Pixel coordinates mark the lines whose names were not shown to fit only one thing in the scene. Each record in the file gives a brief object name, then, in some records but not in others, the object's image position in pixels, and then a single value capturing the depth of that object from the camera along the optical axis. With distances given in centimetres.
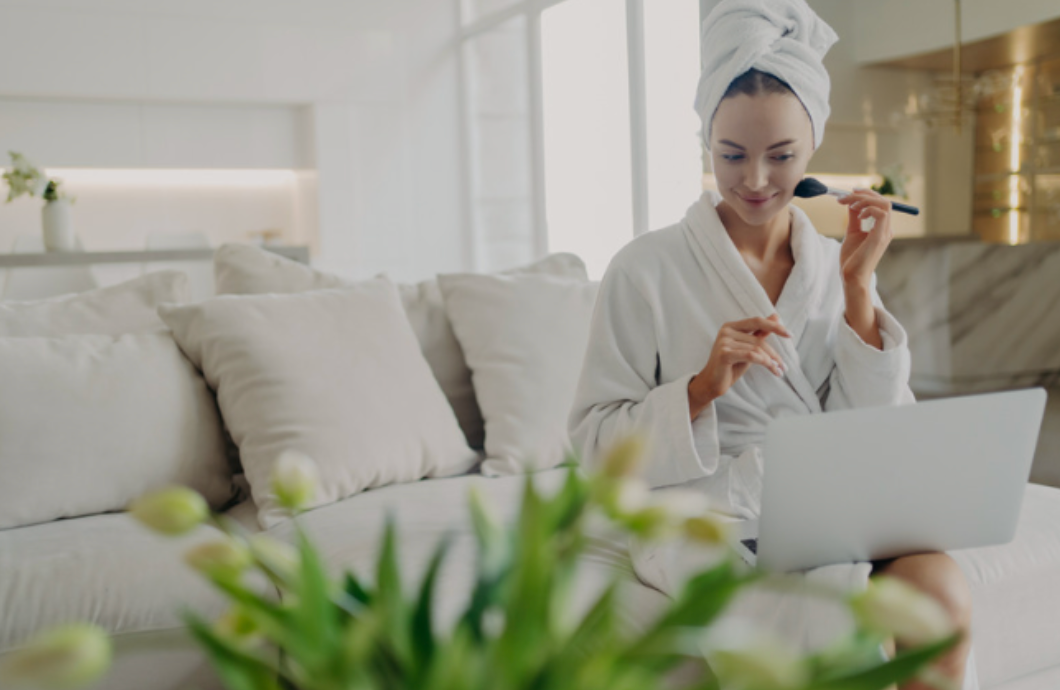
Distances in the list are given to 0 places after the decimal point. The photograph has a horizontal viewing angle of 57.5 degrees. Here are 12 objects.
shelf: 404
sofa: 141
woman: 138
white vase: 413
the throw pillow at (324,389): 177
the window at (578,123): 512
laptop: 100
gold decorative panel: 254
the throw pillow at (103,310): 190
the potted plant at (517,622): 43
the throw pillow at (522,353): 199
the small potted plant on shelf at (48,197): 405
